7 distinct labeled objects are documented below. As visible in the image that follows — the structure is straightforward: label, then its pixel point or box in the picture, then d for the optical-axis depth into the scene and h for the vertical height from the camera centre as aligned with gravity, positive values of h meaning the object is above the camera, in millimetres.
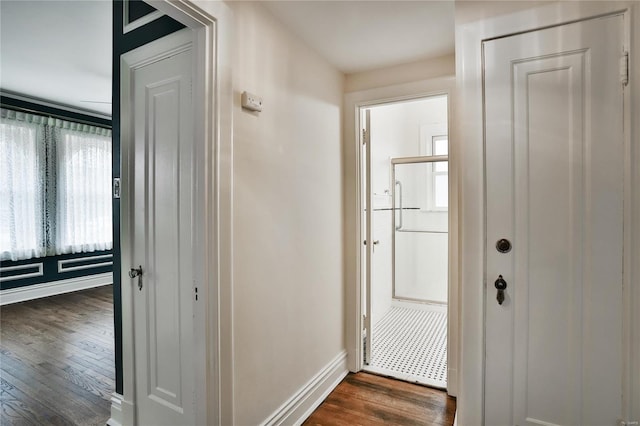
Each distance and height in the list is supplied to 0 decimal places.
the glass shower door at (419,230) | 4203 -278
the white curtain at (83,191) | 4777 +296
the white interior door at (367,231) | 2783 -188
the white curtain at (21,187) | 4188 +307
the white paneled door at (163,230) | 1628 -103
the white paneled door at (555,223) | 1388 -70
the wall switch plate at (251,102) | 1640 +536
